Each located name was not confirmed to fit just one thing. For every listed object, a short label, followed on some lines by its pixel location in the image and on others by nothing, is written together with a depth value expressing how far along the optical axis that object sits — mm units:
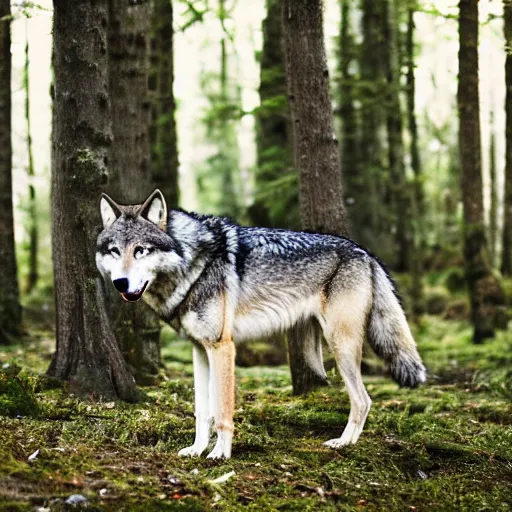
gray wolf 5730
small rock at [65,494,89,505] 4262
